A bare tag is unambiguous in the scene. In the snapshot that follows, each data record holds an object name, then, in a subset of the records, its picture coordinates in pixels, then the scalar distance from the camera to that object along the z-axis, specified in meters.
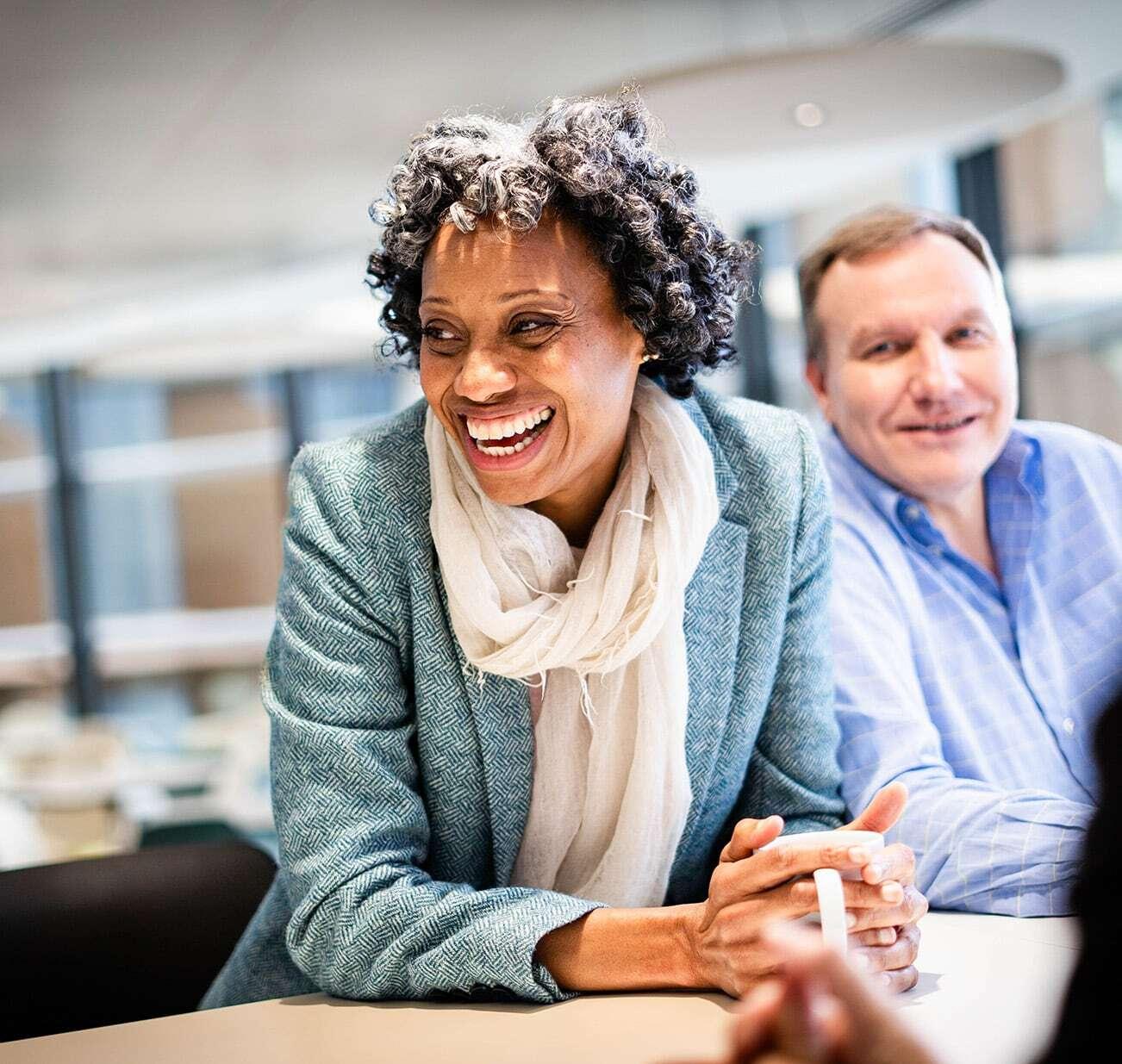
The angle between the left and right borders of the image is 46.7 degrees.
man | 1.90
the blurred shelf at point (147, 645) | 10.71
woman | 1.46
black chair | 1.83
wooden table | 1.21
